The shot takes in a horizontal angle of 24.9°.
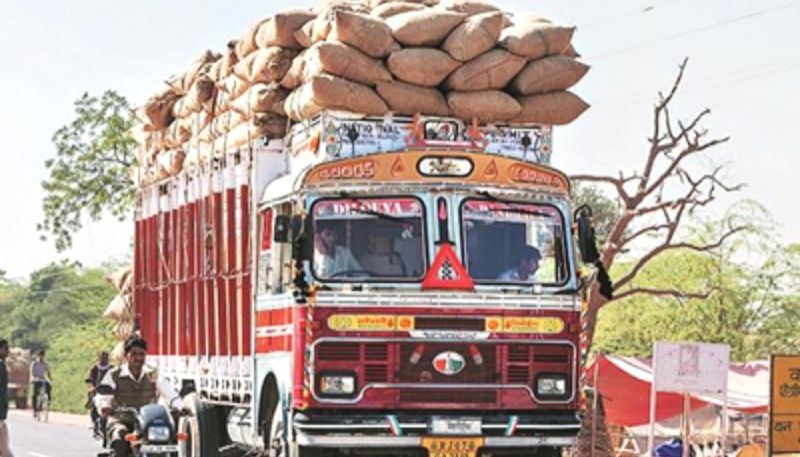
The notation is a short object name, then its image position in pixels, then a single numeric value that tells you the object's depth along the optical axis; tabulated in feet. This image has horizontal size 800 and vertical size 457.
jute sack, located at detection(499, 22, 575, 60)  51.42
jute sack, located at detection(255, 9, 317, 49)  54.70
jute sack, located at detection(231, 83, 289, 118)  54.29
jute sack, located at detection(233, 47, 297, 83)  54.49
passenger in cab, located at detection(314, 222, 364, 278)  47.80
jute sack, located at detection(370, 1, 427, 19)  52.75
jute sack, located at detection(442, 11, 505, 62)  50.47
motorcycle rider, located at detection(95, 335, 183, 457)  50.37
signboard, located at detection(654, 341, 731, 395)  69.72
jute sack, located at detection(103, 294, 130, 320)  77.25
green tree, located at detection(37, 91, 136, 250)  168.35
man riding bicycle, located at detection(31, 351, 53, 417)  146.00
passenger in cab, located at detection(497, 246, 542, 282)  48.93
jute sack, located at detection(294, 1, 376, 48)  51.29
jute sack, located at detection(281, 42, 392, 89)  49.39
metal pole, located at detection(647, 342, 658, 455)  69.21
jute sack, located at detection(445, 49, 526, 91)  50.38
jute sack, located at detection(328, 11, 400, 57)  49.96
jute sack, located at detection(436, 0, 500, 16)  53.06
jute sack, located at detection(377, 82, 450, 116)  49.65
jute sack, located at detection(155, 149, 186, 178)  66.64
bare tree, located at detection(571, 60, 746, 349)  97.66
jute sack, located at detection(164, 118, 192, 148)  65.92
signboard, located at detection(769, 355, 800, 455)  53.21
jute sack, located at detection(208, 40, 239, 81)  60.18
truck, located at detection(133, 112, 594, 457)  47.52
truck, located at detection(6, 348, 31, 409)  185.68
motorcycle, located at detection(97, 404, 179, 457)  48.64
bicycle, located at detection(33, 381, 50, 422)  148.15
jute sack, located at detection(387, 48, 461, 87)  49.88
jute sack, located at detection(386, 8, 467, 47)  50.78
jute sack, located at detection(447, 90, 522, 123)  50.11
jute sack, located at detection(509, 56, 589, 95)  51.34
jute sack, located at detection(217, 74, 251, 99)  57.52
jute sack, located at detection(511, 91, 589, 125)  51.11
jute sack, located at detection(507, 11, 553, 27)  53.47
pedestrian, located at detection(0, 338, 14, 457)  63.52
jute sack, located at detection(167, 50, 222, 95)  65.98
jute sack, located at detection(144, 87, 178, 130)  69.62
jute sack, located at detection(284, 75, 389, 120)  48.75
